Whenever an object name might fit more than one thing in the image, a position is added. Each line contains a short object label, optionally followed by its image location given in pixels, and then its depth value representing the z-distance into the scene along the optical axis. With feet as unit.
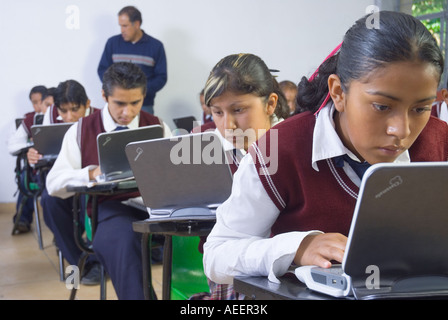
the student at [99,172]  8.06
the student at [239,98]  6.49
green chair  6.69
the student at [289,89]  14.60
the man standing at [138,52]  18.97
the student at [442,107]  8.64
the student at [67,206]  10.64
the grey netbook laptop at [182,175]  5.32
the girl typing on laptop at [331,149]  3.17
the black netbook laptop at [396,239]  2.51
